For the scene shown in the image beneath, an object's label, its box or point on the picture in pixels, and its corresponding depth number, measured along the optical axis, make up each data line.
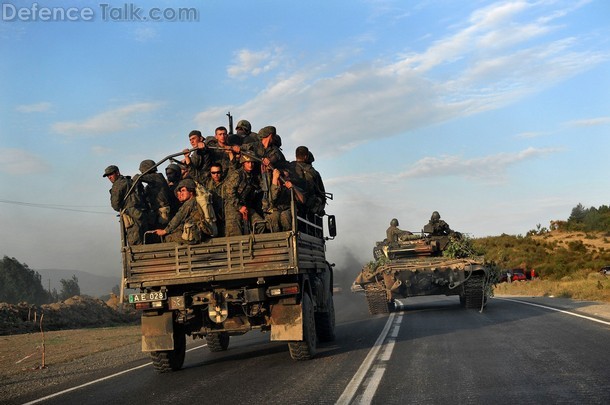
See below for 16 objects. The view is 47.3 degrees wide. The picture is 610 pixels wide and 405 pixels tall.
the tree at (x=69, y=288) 73.93
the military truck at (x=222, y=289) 10.03
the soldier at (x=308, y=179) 11.89
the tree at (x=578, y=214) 72.44
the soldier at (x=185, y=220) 10.12
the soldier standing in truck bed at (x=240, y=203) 10.55
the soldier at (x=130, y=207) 10.84
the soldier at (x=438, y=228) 22.48
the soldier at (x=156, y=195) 11.34
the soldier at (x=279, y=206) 10.41
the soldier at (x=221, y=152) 11.45
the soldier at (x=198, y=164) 11.45
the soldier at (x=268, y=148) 11.48
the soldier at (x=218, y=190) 10.84
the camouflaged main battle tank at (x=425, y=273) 20.06
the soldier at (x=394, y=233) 22.66
